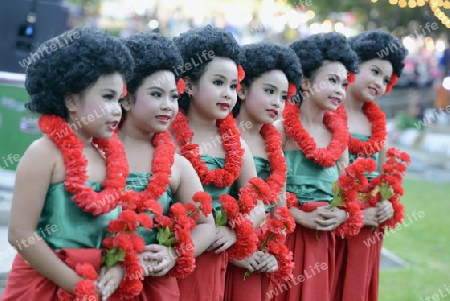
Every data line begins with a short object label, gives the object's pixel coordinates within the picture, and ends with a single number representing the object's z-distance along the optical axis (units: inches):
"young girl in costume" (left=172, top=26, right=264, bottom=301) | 275.7
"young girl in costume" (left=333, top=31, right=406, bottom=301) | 363.9
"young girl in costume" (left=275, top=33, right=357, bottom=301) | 334.8
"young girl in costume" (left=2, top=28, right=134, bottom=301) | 214.8
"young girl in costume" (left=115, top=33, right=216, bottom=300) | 245.6
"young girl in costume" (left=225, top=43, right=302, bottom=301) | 299.4
